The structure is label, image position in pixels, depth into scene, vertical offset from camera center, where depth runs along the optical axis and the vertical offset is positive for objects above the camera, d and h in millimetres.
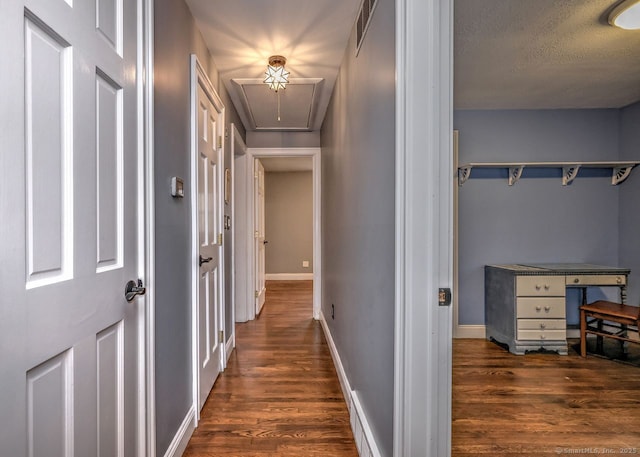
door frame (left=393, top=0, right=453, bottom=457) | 1025 +19
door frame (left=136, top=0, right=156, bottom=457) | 1230 -20
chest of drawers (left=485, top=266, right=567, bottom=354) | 2922 -758
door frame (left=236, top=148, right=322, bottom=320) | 3824 +284
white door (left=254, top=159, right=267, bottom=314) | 4102 -83
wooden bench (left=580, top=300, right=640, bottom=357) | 2609 -736
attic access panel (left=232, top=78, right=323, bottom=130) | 2705 +1163
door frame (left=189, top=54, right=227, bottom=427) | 1865 +0
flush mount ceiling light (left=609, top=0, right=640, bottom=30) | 1742 +1171
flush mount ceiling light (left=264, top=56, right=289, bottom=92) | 2287 +1103
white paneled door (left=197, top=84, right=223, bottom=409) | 2035 -114
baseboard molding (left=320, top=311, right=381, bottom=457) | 1463 -996
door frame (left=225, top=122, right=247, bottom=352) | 2939 -158
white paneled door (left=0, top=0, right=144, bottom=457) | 656 +0
